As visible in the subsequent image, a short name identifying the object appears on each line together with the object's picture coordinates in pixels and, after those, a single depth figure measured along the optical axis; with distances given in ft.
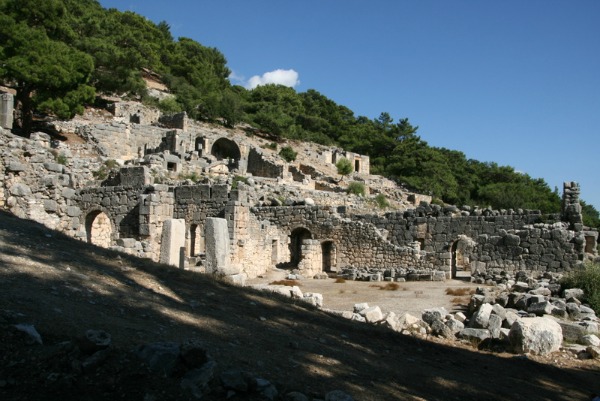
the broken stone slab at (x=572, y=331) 34.71
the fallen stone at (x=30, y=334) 14.10
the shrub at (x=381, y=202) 116.67
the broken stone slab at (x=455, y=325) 34.89
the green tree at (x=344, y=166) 160.35
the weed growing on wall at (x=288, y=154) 158.02
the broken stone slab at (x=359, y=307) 39.84
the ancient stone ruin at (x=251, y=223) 53.11
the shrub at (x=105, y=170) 77.20
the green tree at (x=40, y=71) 91.86
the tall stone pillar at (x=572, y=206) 69.10
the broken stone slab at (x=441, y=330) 34.37
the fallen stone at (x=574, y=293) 45.06
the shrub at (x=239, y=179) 90.03
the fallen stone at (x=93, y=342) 13.87
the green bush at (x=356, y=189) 128.02
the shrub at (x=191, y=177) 88.69
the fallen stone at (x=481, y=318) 34.73
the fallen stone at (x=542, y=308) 39.34
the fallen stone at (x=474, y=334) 32.96
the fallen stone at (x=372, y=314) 37.01
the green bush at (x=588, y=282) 44.27
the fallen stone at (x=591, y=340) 32.35
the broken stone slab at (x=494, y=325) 33.27
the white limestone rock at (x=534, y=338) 30.68
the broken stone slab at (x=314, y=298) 43.65
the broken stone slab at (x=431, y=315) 35.83
